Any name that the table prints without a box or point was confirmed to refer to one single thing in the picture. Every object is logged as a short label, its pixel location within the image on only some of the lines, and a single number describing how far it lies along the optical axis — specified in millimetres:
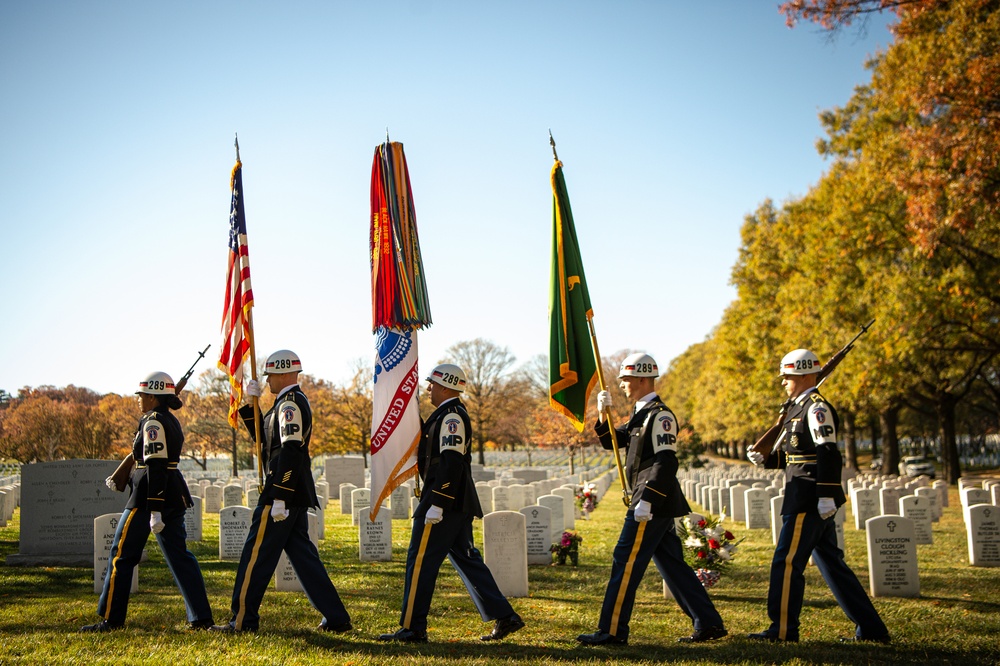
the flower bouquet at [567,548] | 11945
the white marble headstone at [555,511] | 14266
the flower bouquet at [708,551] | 8648
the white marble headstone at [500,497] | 18469
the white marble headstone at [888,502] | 15508
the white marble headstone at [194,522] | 14229
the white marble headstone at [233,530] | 12367
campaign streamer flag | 7691
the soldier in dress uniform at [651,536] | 6500
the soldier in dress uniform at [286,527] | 6703
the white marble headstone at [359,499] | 17125
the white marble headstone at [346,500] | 21047
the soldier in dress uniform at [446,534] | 6691
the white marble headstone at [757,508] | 17953
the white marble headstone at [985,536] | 11438
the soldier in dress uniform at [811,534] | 6496
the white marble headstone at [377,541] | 12398
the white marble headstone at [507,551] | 9219
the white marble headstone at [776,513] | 12653
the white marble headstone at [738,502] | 19547
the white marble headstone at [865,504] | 16391
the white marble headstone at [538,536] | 12055
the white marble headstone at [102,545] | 8766
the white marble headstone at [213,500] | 21484
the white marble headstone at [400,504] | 19141
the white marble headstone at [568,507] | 17172
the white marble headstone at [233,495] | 19234
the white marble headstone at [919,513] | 14109
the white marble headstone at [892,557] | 8875
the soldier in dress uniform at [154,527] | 6984
